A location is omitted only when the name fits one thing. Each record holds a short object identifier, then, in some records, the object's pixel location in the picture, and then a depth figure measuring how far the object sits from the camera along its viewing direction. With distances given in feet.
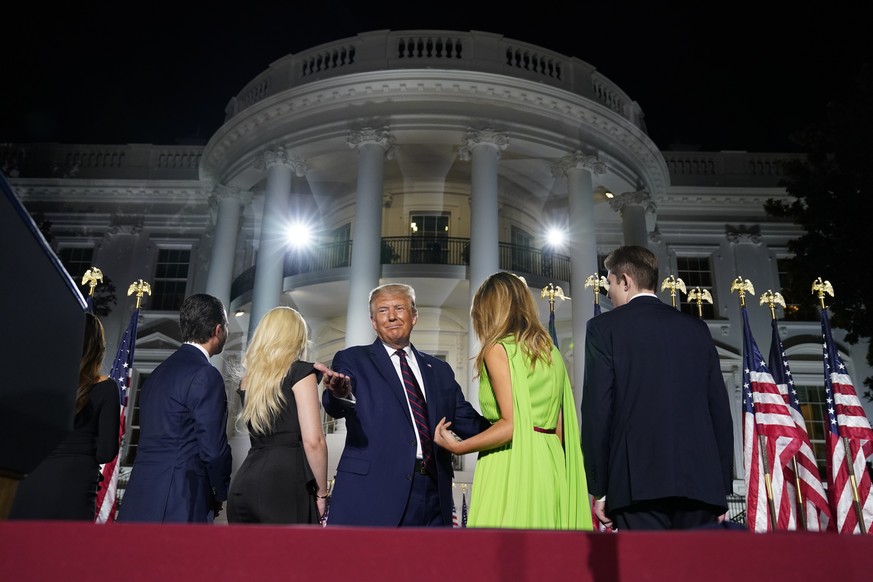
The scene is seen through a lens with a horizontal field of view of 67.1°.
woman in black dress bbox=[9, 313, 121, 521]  11.53
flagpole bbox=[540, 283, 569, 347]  41.88
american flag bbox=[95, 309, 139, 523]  28.37
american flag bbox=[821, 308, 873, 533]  30.45
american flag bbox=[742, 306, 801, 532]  29.99
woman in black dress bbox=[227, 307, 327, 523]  11.94
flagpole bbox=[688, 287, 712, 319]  35.90
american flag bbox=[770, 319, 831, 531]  30.32
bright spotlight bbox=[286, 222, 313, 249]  62.75
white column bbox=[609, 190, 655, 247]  62.69
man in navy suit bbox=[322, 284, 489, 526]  11.33
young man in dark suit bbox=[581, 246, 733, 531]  10.03
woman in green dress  10.75
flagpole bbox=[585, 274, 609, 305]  41.61
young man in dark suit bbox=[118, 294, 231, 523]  11.62
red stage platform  4.50
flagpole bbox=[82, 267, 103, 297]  35.78
